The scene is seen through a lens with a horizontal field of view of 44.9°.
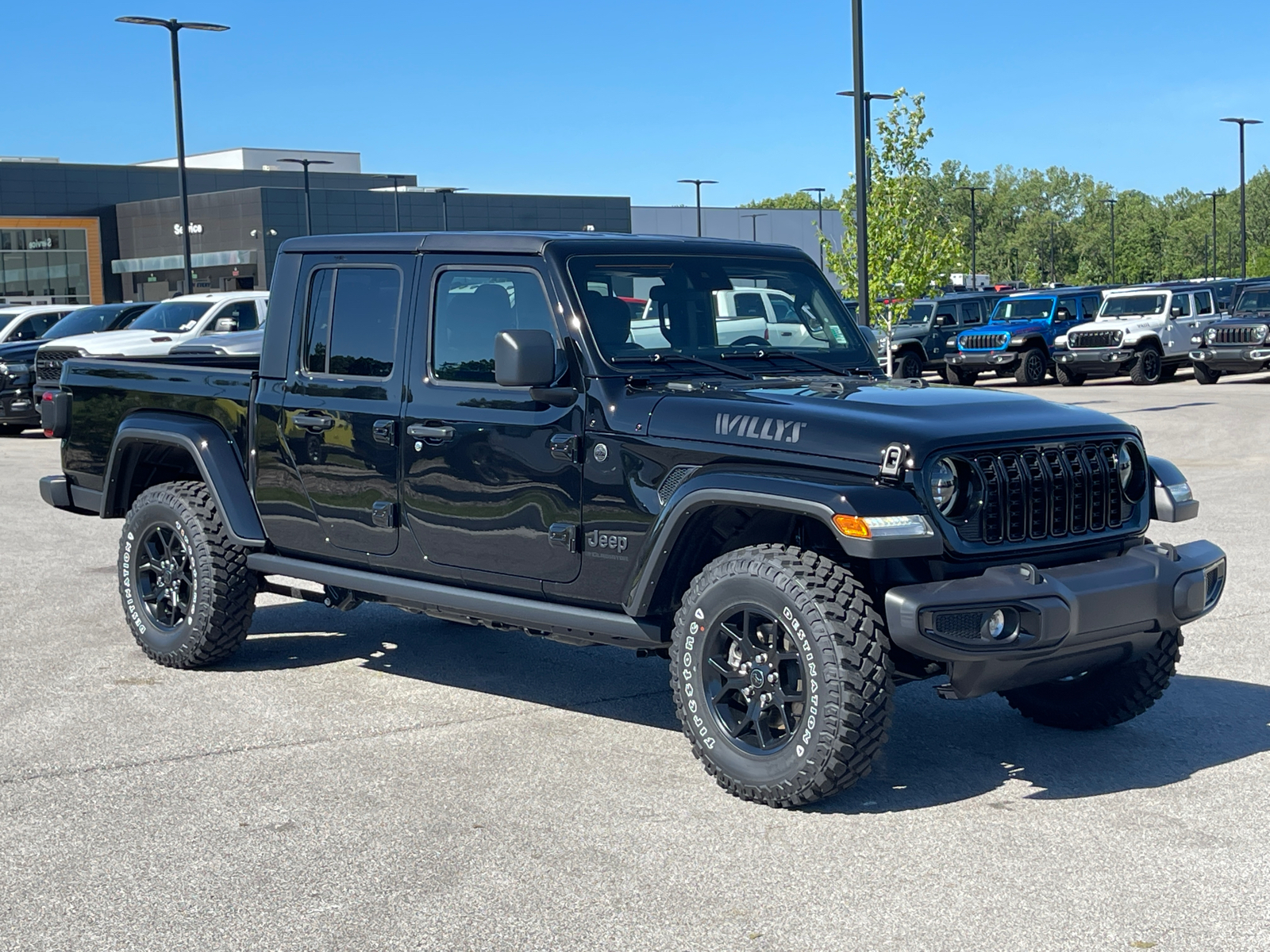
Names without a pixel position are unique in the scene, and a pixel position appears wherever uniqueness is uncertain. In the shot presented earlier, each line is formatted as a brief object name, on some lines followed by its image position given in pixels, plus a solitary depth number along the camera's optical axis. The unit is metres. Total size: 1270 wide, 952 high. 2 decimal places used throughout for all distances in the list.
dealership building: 74.12
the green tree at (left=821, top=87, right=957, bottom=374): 29.45
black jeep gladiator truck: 4.93
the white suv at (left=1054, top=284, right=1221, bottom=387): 30.45
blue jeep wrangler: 32.00
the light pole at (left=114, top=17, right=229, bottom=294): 30.83
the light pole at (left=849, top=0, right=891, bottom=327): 20.39
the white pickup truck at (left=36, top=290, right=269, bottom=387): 21.16
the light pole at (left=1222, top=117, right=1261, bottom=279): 57.00
